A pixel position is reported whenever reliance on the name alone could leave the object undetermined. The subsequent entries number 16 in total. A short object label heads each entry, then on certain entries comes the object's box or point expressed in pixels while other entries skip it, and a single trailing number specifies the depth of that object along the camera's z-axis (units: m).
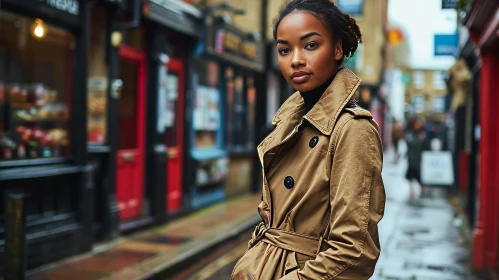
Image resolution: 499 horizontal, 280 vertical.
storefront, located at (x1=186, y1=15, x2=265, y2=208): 11.98
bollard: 4.96
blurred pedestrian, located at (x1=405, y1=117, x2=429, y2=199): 15.94
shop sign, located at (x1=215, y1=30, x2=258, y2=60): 12.29
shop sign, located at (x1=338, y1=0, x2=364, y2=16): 17.28
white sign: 15.60
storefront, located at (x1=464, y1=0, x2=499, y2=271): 7.46
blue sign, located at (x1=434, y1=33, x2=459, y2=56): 11.84
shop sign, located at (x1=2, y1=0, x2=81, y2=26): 6.64
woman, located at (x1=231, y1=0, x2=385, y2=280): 1.78
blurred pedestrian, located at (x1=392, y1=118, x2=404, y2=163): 27.30
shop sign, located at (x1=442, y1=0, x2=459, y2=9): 7.64
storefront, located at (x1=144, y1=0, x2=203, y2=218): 10.02
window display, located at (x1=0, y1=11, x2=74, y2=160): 7.03
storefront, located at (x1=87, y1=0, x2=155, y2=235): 8.47
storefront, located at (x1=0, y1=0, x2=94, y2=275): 6.92
